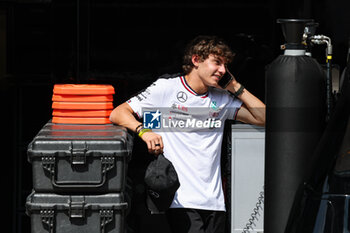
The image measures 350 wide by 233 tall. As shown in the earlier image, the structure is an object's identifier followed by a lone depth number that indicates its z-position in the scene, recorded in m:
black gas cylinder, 8.64
